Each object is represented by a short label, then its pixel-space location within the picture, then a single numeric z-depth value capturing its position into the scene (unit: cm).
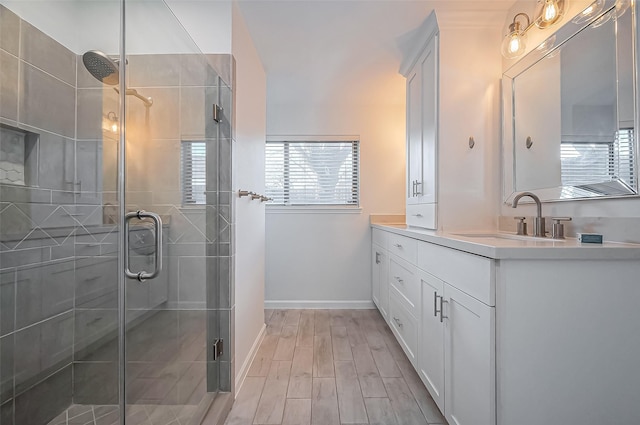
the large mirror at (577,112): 117
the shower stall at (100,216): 124
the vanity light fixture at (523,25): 147
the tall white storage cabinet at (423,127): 199
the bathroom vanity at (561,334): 98
